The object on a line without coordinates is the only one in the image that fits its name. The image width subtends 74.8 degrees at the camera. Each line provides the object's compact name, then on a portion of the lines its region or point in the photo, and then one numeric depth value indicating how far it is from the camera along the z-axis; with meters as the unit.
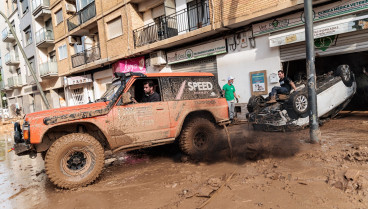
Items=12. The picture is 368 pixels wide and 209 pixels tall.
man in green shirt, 9.81
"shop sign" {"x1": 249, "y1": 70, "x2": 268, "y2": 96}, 9.71
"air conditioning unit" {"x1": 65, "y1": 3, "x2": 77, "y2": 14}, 20.31
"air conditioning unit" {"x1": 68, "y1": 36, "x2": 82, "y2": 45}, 20.42
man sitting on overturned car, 7.05
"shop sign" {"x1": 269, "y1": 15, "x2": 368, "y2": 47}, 7.15
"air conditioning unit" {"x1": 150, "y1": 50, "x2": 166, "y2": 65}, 13.61
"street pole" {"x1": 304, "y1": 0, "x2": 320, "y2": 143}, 5.12
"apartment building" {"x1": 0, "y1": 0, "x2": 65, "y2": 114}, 23.40
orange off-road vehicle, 4.04
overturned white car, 6.31
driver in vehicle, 4.98
